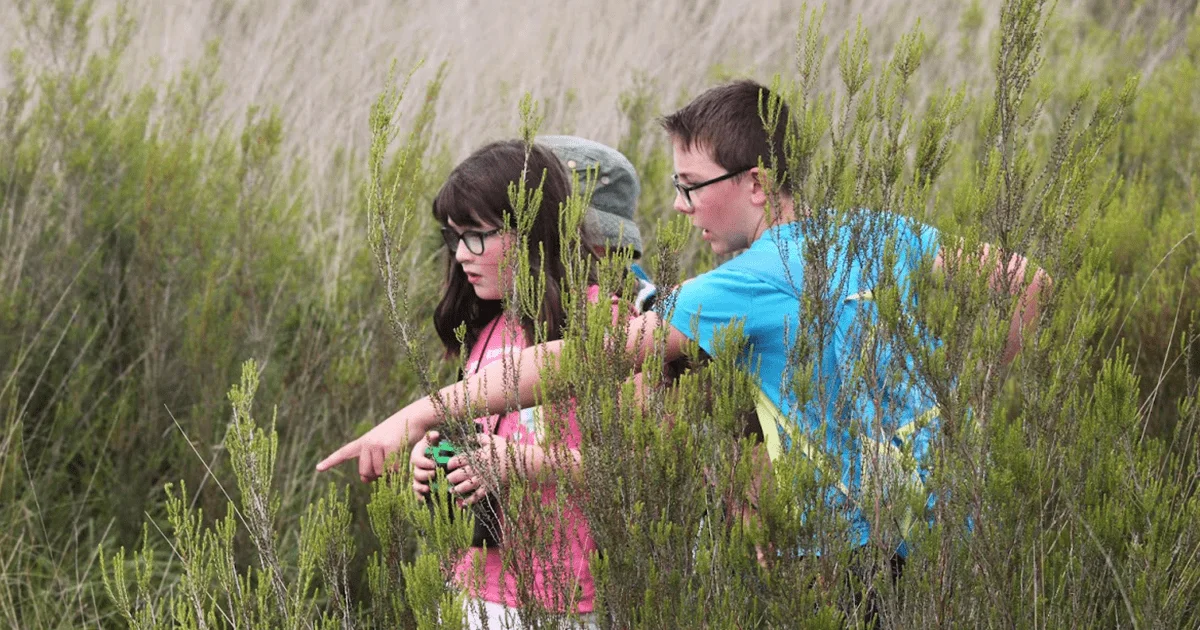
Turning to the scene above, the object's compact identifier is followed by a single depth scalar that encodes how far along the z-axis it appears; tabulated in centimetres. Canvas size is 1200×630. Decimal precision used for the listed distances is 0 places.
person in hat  692
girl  640
